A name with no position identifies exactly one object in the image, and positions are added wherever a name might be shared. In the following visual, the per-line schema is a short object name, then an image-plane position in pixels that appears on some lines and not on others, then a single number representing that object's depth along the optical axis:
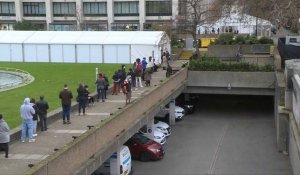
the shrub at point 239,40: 54.26
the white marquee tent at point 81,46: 50.59
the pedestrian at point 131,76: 31.42
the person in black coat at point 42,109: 19.94
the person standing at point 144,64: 34.94
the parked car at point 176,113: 35.54
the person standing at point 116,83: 29.48
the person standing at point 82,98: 23.25
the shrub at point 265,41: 54.50
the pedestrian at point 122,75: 29.48
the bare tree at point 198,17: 53.15
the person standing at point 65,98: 21.50
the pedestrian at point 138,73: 31.92
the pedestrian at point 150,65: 39.41
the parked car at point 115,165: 21.05
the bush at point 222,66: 39.09
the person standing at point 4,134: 16.14
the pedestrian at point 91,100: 27.03
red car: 25.69
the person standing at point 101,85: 26.92
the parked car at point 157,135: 28.43
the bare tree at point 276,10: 36.19
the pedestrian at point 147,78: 32.91
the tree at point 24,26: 85.62
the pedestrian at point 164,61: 43.56
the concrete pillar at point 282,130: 27.08
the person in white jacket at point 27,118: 18.16
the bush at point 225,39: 54.40
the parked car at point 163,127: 30.70
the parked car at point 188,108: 39.58
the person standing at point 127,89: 25.21
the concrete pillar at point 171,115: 35.62
